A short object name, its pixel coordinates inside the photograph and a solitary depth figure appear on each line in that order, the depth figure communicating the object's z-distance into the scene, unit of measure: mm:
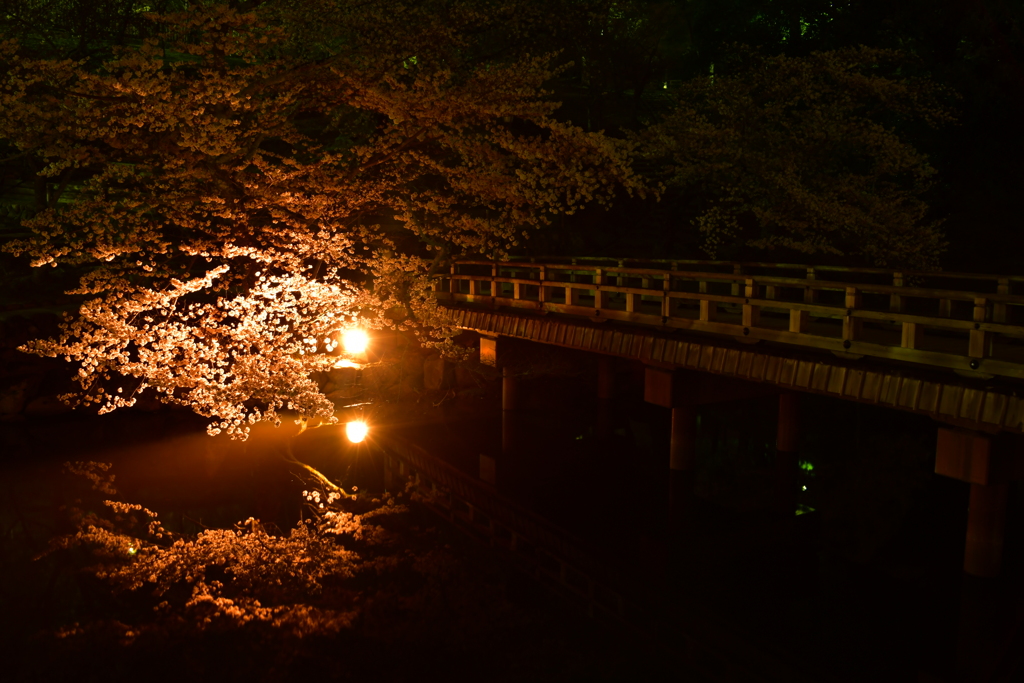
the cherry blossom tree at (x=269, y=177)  12500
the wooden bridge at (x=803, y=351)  8594
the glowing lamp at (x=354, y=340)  16328
